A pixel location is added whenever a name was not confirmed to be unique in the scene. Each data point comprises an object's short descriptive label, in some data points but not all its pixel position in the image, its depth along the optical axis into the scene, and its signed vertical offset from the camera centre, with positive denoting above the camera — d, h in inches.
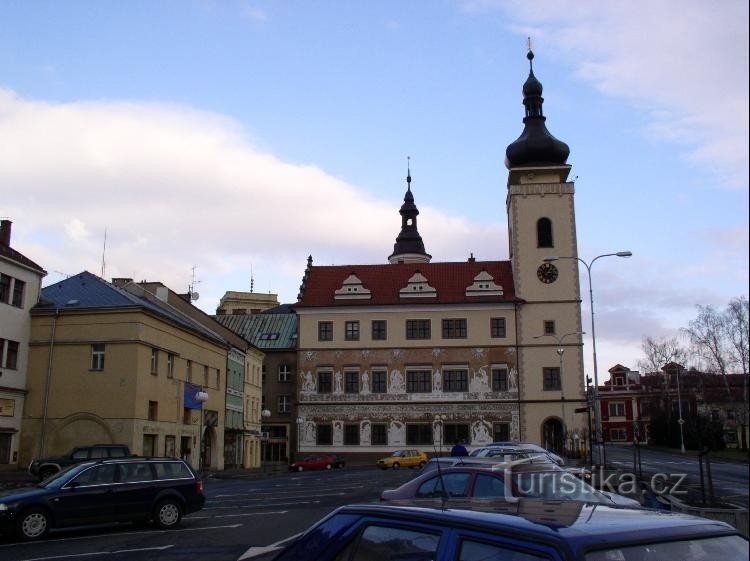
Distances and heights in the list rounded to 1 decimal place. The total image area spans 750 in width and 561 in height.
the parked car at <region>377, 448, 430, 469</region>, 2209.6 -100.7
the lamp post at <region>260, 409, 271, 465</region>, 2773.1 -89.3
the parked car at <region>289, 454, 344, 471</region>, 2299.5 -114.4
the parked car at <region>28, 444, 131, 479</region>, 1240.8 -49.0
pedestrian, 1220.4 -41.5
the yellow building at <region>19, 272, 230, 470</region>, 1573.6 +113.2
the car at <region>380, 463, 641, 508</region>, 429.7 -34.7
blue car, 145.3 -22.6
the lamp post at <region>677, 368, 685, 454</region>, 2832.2 -29.0
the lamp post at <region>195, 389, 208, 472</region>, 1779.8 -34.6
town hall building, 2486.5 +271.9
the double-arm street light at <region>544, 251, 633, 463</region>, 1414.9 +113.9
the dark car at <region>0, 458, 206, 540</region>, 601.3 -59.6
